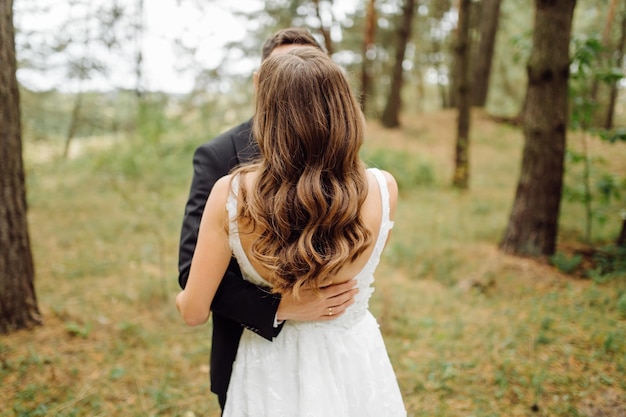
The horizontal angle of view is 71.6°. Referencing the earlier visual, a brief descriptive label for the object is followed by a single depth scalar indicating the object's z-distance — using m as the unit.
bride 1.38
